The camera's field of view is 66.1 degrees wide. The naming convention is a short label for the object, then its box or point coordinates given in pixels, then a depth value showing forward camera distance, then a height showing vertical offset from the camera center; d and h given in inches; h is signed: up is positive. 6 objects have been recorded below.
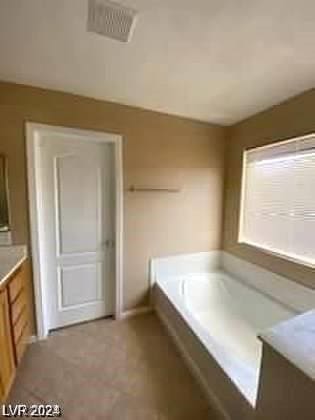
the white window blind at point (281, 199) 81.4 -3.3
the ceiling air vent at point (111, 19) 47.2 +34.9
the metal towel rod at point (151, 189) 102.4 -0.3
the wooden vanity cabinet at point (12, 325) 62.9 -40.9
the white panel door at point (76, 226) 93.2 -15.9
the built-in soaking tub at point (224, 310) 59.1 -44.2
